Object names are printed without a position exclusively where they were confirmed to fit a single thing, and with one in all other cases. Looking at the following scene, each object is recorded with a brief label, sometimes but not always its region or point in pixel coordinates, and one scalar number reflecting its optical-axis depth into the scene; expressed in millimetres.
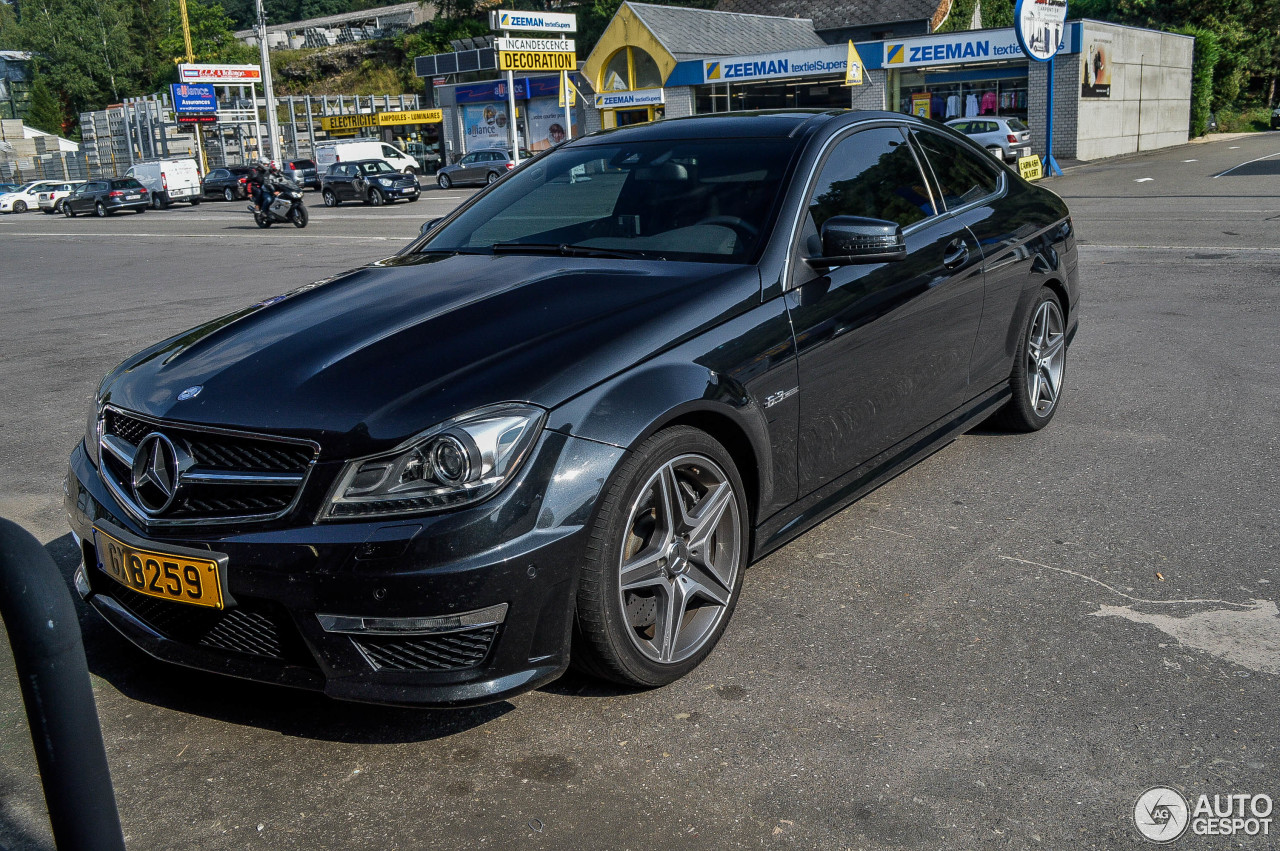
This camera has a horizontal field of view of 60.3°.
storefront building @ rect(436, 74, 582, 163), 51344
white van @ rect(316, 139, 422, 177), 47344
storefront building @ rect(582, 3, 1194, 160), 35656
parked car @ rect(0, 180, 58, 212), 51625
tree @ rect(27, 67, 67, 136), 96750
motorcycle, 25797
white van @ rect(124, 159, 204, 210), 44438
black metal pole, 1782
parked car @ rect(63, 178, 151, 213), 42031
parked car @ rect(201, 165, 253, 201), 46594
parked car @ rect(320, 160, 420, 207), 34594
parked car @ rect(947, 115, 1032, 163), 30562
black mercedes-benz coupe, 2699
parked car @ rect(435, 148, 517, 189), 40656
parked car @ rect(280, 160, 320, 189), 47562
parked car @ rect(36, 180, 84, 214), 49316
